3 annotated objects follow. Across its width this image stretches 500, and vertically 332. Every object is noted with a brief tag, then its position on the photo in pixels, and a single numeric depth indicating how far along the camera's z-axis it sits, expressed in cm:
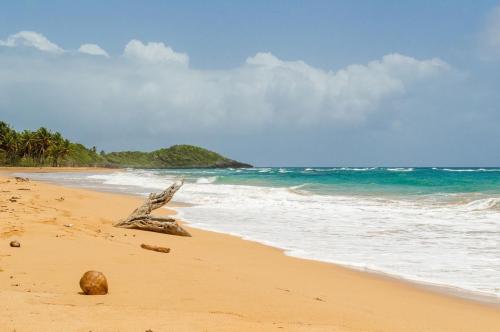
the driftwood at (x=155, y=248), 884
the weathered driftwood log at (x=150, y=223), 1201
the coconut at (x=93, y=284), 536
